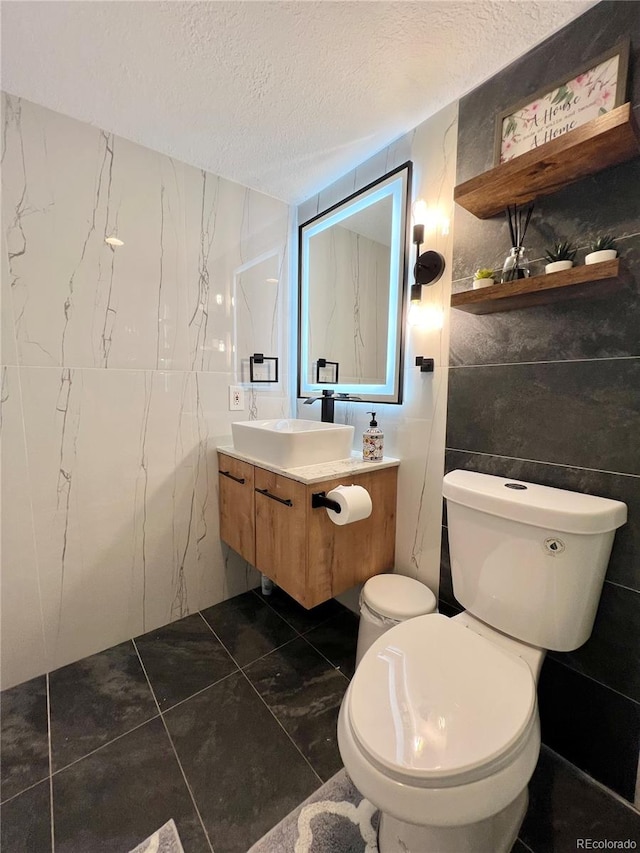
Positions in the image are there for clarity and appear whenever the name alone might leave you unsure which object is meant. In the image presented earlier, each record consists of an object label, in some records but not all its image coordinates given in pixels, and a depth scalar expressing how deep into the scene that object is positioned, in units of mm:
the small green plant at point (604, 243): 931
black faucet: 1751
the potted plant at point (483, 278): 1116
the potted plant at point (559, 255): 958
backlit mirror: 1503
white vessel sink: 1359
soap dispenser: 1487
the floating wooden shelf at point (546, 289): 886
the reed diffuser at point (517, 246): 1075
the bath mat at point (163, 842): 883
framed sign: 910
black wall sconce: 1326
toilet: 668
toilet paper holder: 1248
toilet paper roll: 1212
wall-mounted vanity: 1278
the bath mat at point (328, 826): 893
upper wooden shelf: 815
